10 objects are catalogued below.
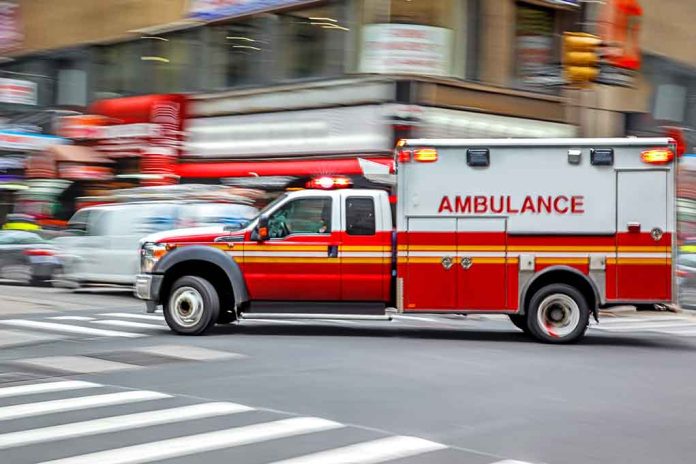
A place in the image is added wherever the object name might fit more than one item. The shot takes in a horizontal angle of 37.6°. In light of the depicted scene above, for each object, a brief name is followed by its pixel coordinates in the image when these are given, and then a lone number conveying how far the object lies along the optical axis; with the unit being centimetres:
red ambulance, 1355
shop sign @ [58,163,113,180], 3609
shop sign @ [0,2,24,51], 4550
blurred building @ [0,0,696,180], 2694
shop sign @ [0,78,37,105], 4306
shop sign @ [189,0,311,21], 3053
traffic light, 1997
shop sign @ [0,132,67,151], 3816
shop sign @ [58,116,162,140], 3416
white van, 2055
